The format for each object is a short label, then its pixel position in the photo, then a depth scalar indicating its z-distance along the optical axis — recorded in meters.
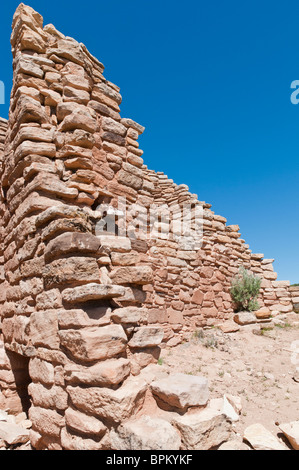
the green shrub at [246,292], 7.91
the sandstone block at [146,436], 1.65
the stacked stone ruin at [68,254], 2.09
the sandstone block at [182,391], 1.98
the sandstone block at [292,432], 2.05
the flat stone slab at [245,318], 7.34
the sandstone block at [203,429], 1.78
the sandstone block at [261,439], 1.97
